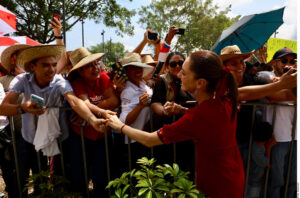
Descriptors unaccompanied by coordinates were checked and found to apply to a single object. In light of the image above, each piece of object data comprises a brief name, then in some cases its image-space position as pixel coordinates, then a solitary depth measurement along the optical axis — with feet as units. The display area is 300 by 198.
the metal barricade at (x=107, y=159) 7.79
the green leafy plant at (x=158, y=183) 4.88
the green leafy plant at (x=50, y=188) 7.50
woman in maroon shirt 5.57
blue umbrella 11.44
